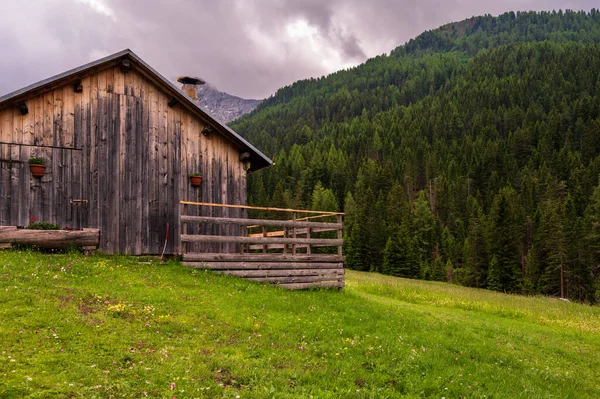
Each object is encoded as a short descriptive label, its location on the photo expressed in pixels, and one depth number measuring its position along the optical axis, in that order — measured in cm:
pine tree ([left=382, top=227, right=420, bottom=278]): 7450
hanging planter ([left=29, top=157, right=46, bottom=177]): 1495
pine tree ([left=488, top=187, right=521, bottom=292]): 6650
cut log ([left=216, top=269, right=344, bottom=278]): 1490
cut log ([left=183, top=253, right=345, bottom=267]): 1451
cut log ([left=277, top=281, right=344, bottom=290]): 1578
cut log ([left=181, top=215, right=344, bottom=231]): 1436
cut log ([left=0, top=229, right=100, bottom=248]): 1341
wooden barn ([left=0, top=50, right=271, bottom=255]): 1509
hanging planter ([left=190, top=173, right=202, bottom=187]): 1780
